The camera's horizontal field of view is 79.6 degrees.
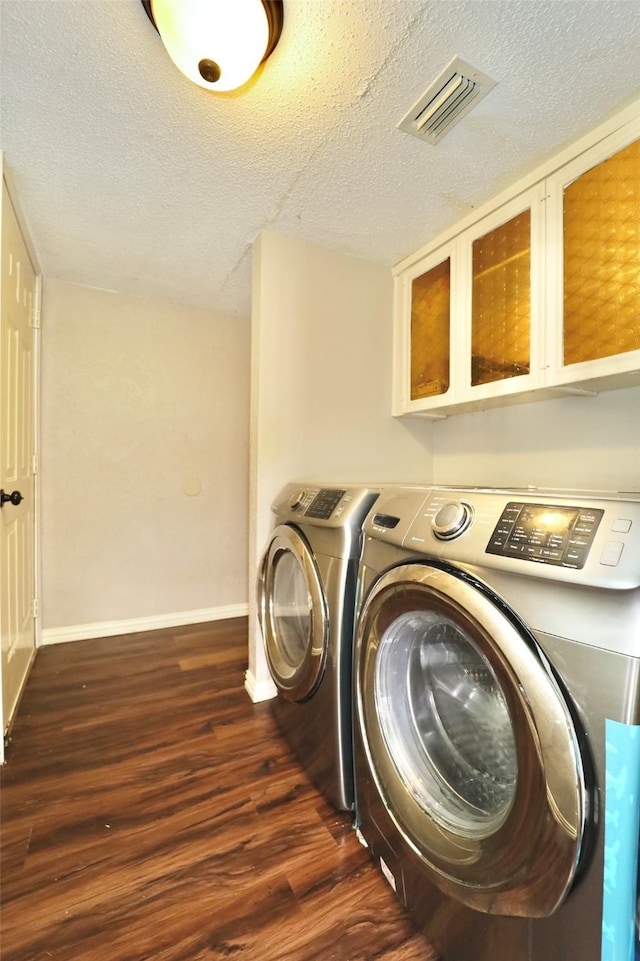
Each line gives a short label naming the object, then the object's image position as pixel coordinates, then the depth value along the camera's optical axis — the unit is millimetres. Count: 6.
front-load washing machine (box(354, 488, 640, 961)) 560
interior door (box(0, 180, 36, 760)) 1572
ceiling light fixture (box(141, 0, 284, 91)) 915
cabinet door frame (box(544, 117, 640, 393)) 1300
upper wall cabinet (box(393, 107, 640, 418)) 1233
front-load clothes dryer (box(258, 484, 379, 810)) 1152
